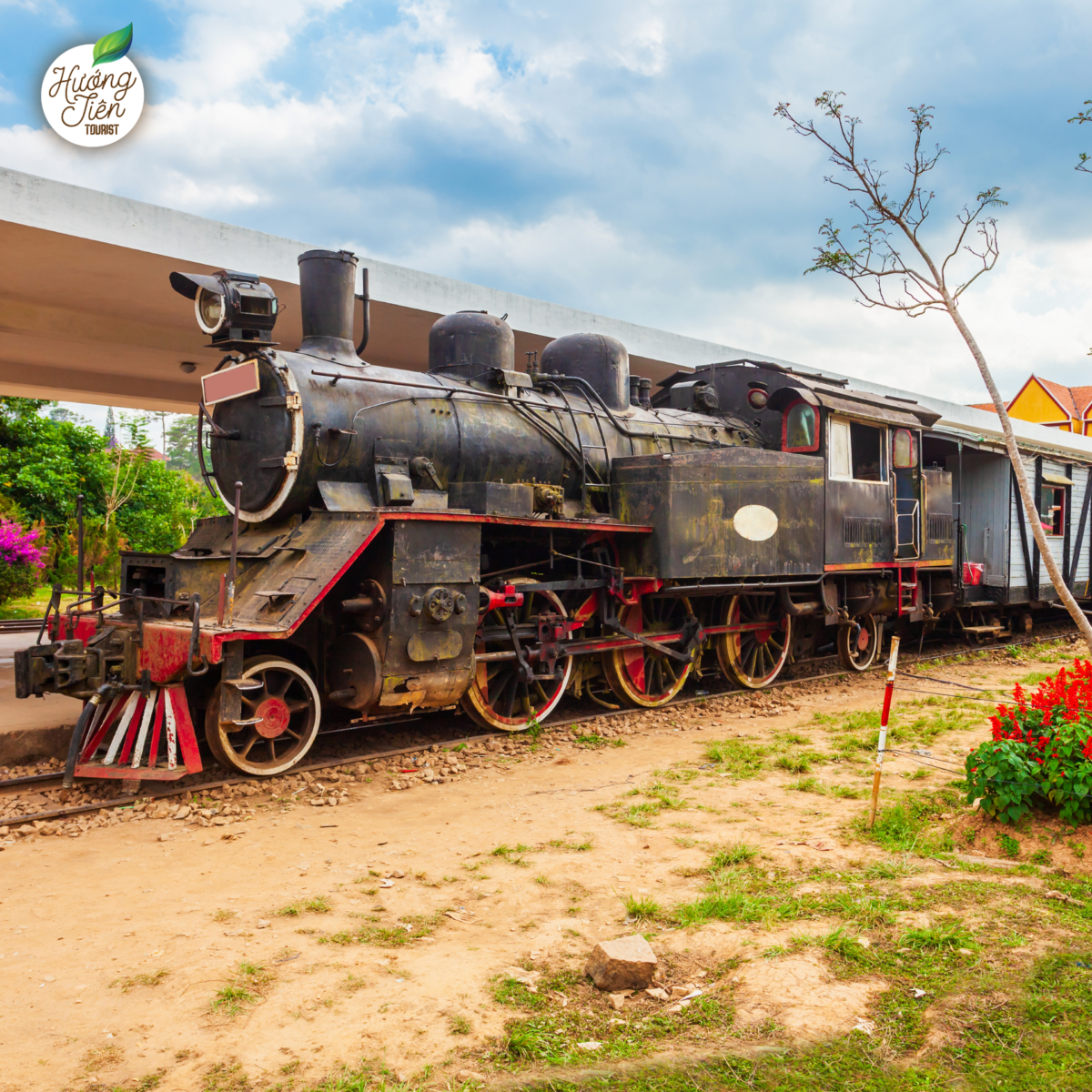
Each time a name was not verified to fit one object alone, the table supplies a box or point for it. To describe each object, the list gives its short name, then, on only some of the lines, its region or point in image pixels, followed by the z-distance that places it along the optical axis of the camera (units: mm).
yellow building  43438
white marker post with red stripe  4703
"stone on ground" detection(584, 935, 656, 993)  3098
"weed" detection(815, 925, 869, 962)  3199
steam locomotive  5699
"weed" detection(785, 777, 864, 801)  5441
